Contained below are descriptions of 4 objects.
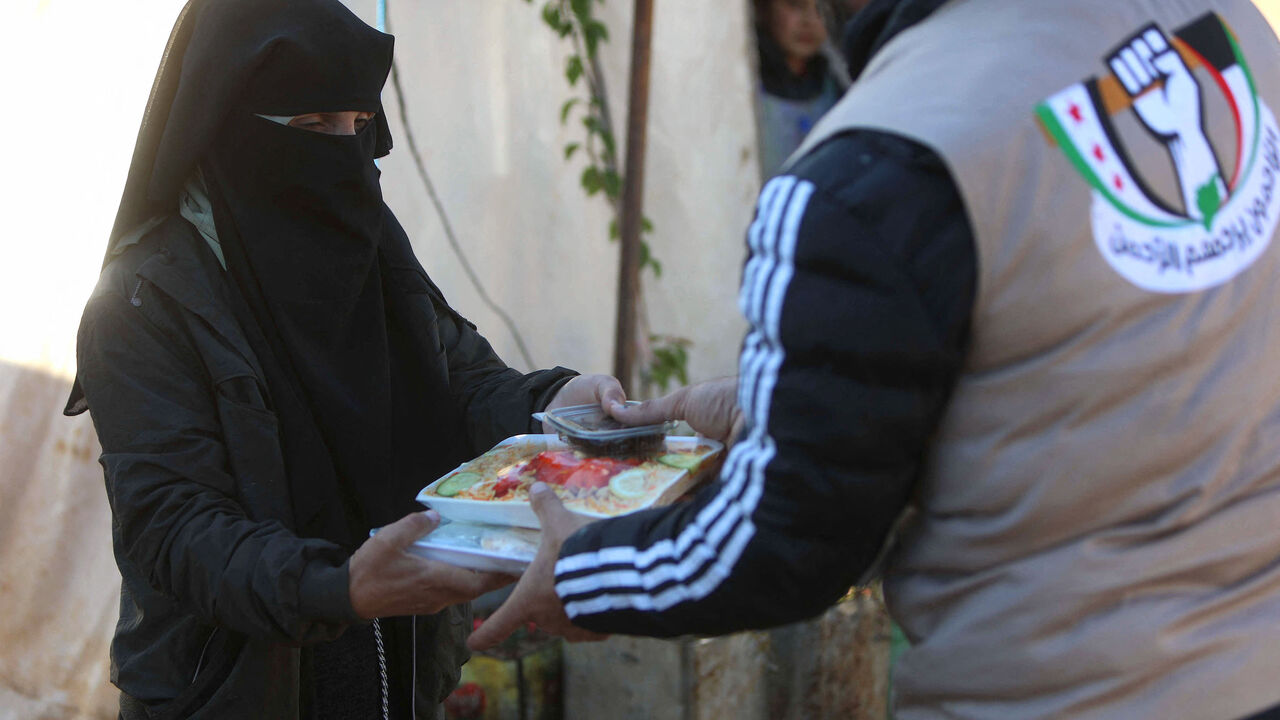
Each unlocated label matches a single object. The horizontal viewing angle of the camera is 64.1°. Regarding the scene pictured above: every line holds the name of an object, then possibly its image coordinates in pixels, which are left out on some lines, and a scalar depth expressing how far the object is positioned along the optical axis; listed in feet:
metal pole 11.39
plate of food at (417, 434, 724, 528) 5.17
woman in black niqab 6.10
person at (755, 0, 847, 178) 11.98
